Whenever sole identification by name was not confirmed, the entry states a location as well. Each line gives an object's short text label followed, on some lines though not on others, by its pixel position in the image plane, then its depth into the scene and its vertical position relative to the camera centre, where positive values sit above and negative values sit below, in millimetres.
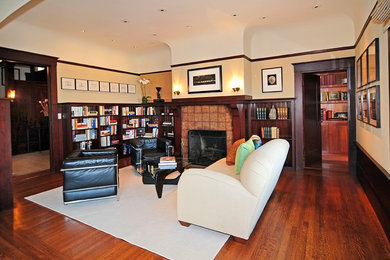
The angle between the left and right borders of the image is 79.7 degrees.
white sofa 2240 -726
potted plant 7434 +1328
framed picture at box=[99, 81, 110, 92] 6531 +1152
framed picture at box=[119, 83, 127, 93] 7083 +1182
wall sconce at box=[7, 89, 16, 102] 7526 +1175
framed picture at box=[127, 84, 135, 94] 7379 +1211
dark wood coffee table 3635 -828
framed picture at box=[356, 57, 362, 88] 3929 +848
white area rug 2320 -1177
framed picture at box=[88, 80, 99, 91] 6218 +1140
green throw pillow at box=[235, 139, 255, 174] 3170 -408
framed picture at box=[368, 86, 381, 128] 2695 +173
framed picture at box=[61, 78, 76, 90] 5629 +1096
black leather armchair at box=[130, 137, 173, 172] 4809 -549
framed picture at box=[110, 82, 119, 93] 6816 +1170
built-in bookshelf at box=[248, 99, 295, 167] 5434 +72
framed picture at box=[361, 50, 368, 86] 3352 +755
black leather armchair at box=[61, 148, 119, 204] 3396 -746
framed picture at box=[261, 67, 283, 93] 5492 +1027
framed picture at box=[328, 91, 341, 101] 6762 +744
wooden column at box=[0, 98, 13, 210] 3311 -411
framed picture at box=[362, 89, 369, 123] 3324 +216
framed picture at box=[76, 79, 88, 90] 5947 +1122
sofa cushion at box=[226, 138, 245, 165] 3807 -513
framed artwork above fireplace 5613 +1109
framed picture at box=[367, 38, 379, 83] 2705 +731
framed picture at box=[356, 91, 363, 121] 3832 +238
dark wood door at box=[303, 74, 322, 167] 5422 +12
